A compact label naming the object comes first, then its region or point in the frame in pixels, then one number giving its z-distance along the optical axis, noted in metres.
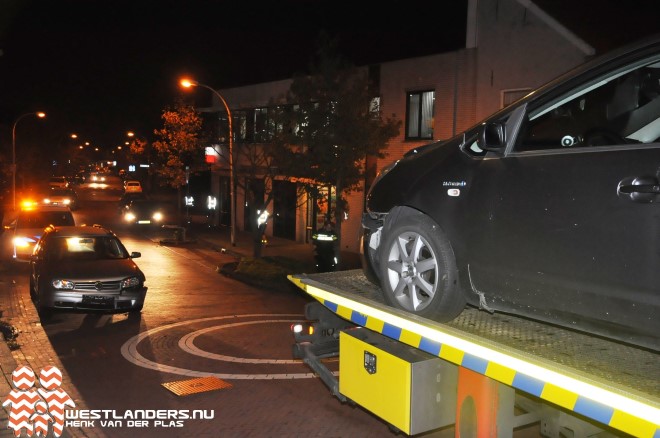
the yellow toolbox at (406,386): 4.22
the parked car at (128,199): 32.01
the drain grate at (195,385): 7.91
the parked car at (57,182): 55.12
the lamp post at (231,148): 21.95
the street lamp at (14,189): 34.06
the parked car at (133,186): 55.87
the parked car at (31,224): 16.66
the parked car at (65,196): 38.94
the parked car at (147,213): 30.14
